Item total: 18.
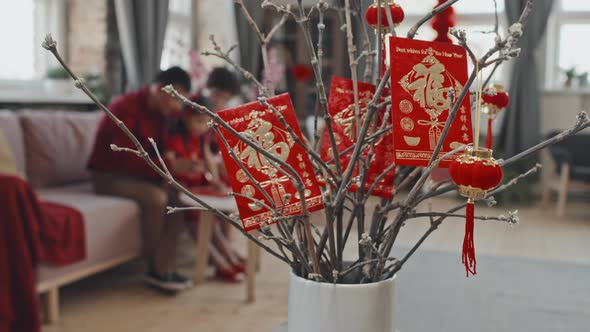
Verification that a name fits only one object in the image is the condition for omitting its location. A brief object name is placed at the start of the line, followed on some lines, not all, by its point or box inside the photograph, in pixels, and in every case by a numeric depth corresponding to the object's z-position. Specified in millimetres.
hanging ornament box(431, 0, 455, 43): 771
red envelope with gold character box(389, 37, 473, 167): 580
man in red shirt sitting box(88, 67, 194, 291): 3061
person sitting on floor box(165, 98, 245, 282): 3180
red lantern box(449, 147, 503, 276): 534
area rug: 862
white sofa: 2734
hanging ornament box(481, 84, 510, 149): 817
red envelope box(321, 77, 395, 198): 699
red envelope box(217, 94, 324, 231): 609
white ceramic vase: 628
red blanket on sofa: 2264
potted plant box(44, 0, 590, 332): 576
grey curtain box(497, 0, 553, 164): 5664
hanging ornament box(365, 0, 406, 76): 652
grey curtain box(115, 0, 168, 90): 4723
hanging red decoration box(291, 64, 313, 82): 6379
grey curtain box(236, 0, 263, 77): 6465
